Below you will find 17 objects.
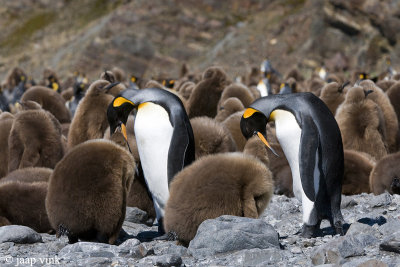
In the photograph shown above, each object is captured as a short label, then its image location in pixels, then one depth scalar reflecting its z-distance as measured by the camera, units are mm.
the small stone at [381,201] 12516
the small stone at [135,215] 12789
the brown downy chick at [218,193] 9844
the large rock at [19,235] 10523
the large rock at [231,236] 9062
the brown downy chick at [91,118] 15922
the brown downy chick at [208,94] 21812
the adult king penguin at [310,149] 10695
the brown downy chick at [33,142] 15000
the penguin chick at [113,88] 17111
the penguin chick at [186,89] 27377
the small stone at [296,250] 9273
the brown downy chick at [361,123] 16281
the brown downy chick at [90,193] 10109
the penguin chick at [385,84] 25109
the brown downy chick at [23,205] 11672
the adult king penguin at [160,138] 11937
